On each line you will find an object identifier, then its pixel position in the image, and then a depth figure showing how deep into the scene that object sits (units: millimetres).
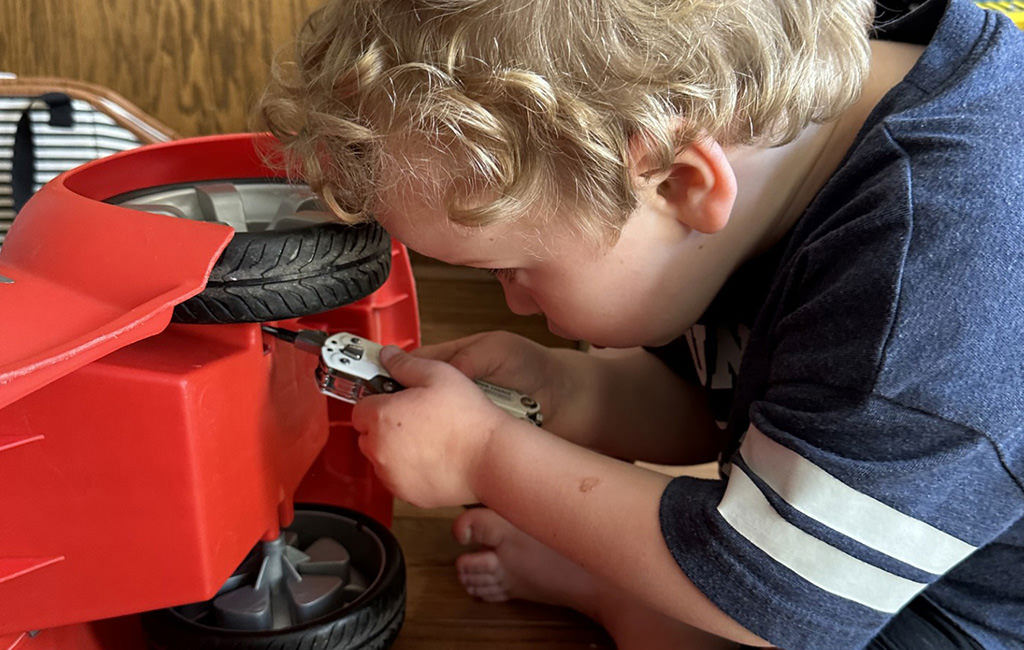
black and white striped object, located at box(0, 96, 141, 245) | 1021
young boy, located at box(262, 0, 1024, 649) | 538
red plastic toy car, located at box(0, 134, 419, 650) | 556
